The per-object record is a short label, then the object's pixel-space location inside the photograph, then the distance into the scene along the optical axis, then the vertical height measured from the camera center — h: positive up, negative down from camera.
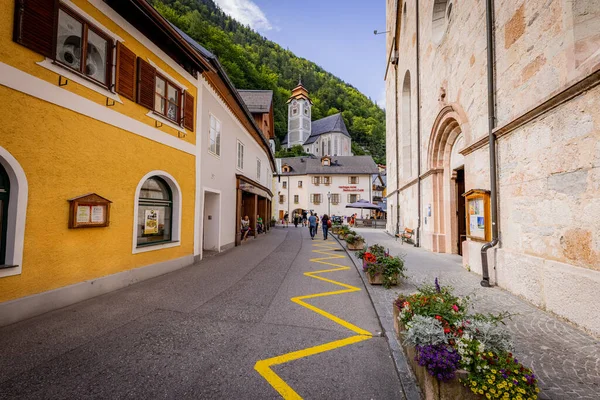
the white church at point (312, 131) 85.88 +26.21
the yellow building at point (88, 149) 4.51 +1.26
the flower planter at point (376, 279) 6.66 -1.59
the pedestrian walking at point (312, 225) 18.75 -0.86
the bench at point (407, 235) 15.09 -1.22
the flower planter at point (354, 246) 12.98 -1.55
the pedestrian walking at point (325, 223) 18.07 -0.70
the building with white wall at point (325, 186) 44.91 +4.39
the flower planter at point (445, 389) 2.20 -1.43
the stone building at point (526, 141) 4.35 +1.55
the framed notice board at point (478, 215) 7.14 -0.03
